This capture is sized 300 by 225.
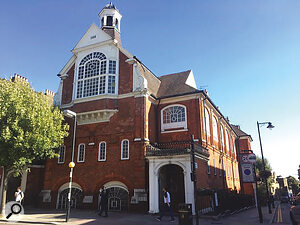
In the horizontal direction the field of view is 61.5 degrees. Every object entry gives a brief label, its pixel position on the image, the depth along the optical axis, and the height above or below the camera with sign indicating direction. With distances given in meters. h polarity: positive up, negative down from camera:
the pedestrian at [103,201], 16.02 -0.87
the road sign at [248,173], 15.14 +0.74
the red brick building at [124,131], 19.58 +4.82
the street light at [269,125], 21.65 +4.97
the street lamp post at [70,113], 15.38 +4.80
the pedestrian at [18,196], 15.58 -0.50
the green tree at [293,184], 95.81 +0.50
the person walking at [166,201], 14.38 -0.82
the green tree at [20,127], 16.48 +4.00
